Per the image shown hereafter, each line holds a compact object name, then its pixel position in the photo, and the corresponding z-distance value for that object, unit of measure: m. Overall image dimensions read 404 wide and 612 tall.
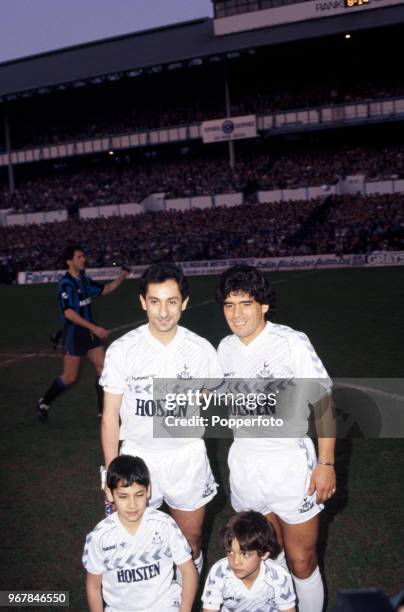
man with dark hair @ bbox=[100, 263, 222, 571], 3.82
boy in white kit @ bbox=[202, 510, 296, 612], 3.40
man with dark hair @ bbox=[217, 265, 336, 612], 3.66
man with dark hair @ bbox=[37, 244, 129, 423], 8.40
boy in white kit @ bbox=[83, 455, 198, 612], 3.47
